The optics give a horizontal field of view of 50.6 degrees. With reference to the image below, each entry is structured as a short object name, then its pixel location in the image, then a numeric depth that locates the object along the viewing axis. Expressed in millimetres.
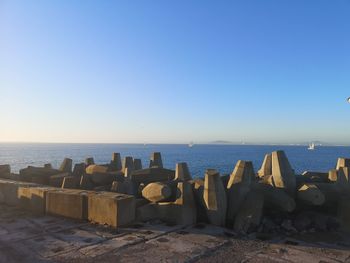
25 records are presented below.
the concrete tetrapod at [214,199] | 8398
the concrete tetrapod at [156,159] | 17172
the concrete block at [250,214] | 8008
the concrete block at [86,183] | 12089
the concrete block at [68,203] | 8555
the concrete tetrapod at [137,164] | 17372
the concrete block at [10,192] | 10359
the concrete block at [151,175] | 11711
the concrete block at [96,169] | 14974
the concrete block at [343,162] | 12093
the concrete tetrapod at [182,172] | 12430
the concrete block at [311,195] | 8938
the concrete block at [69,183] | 11352
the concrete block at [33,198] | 9406
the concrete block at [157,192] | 8867
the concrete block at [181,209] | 8234
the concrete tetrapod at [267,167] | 12320
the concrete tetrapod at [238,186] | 8742
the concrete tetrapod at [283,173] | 9782
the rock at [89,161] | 19547
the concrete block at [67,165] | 17973
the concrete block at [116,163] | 17547
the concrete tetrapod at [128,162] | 16000
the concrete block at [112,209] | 7875
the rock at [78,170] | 15089
